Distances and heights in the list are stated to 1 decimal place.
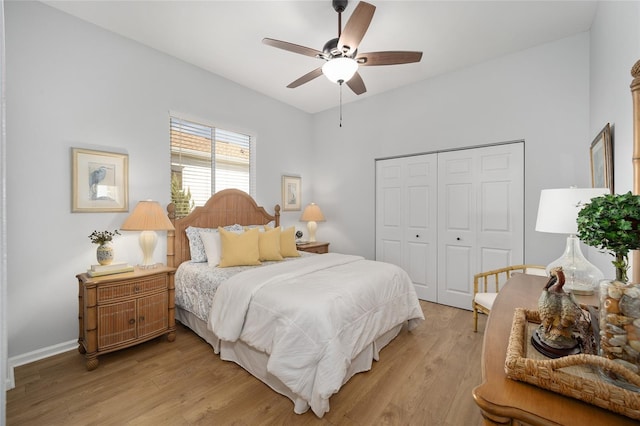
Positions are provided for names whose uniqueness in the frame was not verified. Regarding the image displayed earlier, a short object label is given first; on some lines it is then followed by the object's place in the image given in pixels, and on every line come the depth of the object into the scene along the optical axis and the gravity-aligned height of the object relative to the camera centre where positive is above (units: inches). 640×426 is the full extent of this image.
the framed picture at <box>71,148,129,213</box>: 99.3 +11.4
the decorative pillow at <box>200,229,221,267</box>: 116.5 -14.8
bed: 68.4 -29.9
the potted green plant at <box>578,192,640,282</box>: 29.8 -1.4
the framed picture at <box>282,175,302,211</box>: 179.0 +12.9
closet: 126.6 -1.8
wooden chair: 99.5 -31.3
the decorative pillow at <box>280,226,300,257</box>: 136.5 -16.5
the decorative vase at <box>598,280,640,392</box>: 26.4 -11.3
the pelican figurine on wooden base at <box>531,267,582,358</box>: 33.1 -13.5
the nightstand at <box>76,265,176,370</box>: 85.8 -33.2
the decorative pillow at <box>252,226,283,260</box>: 125.0 -15.6
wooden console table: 24.7 -18.4
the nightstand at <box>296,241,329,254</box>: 164.6 -21.8
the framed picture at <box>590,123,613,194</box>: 74.0 +15.1
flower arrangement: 95.9 -8.9
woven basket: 24.5 -16.4
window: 131.7 +26.3
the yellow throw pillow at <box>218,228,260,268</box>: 112.5 -15.8
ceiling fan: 78.3 +50.4
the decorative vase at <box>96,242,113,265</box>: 95.4 -14.8
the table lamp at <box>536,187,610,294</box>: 56.9 -3.6
